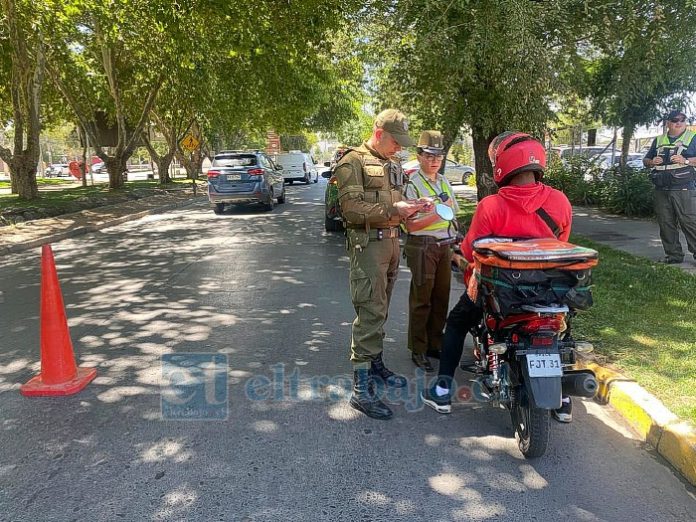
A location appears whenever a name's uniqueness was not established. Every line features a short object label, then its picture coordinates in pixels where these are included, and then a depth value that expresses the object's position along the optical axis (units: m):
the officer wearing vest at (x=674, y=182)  6.99
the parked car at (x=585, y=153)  18.05
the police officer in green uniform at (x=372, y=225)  3.64
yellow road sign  26.00
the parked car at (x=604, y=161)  16.53
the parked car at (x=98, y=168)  65.94
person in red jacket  3.24
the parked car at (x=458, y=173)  31.03
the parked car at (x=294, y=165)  34.19
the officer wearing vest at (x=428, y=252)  4.38
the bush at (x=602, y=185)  12.99
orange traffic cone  4.15
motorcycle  2.95
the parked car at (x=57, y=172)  61.69
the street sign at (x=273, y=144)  66.19
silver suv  17.09
